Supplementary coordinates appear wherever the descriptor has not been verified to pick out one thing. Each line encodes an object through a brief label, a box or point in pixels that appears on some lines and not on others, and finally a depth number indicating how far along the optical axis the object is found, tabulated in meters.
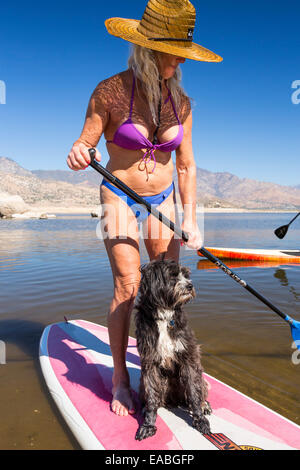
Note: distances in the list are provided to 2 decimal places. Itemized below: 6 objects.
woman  2.79
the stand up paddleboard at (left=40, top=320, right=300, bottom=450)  2.56
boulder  39.00
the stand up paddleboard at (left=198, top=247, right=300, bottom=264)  10.74
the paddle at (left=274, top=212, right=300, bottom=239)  8.98
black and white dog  2.69
